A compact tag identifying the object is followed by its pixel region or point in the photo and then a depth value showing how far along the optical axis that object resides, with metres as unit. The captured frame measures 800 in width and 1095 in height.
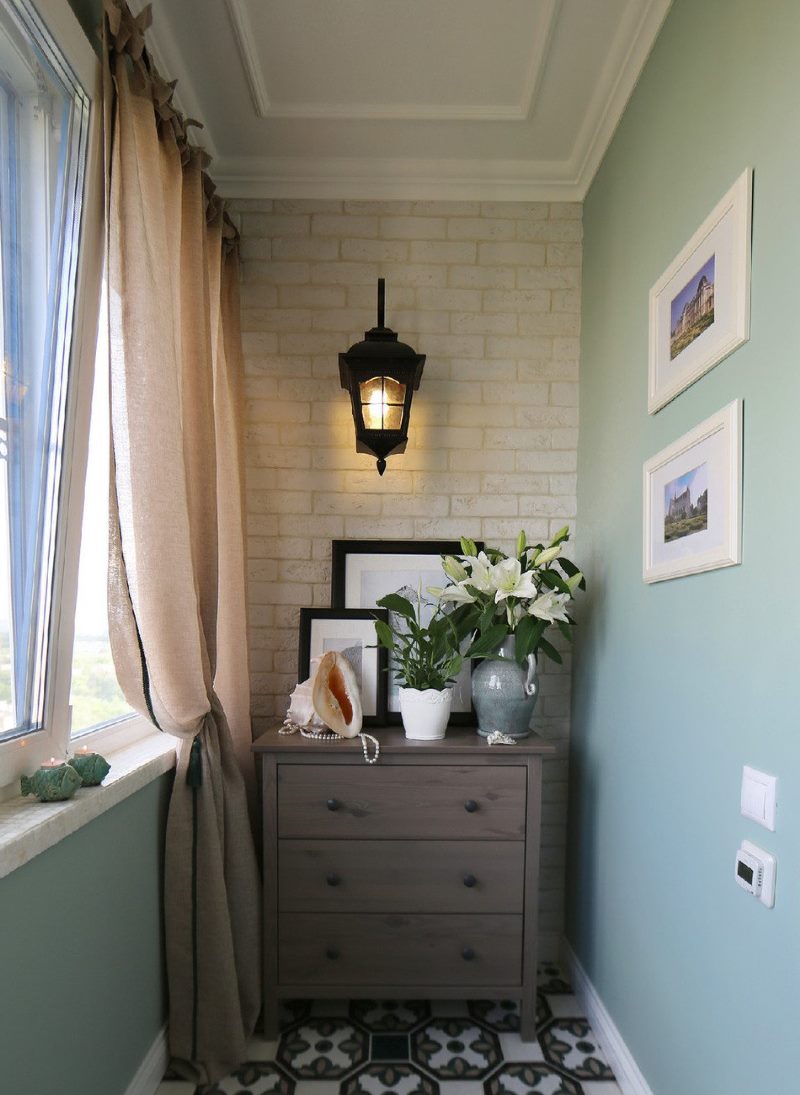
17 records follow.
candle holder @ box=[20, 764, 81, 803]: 1.43
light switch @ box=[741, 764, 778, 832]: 1.22
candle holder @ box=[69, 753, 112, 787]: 1.57
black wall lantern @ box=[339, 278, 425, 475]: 2.33
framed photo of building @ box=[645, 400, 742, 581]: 1.37
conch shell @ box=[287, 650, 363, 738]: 2.24
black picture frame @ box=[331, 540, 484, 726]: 2.63
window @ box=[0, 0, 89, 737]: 1.37
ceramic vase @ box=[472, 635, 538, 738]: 2.29
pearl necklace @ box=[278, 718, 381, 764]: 2.17
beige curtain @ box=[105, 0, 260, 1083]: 1.70
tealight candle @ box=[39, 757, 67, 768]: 1.48
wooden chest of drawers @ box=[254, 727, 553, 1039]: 2.19
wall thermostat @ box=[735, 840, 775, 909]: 1.21
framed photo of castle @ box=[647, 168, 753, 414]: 1.35
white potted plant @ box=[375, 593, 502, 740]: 2.25
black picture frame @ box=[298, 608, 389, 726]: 2.48
